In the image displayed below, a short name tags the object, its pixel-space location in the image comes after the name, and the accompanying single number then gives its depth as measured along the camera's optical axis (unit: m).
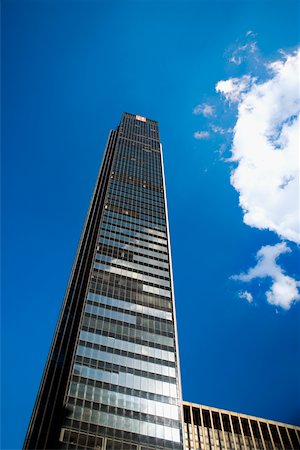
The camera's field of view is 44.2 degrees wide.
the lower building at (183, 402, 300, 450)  73.38
